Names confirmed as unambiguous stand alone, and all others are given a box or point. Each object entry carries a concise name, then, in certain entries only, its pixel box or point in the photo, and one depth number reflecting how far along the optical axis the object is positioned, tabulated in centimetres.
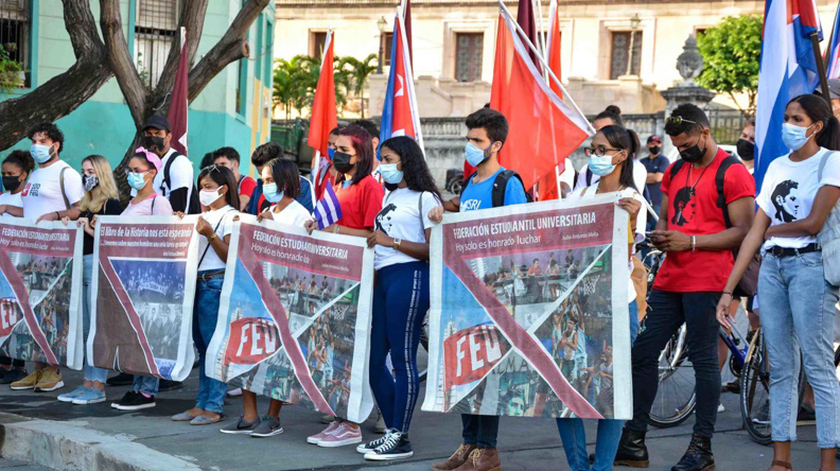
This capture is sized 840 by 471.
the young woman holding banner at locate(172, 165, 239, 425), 816
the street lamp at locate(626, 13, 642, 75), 5772
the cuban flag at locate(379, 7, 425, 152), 995
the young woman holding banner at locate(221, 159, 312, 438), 780
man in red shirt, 654
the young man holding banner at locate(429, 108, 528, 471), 664
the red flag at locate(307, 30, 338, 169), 1202
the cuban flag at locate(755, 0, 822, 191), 731
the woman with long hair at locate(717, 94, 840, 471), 625
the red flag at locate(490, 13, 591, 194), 789
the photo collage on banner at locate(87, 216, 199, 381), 836
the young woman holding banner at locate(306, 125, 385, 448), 744
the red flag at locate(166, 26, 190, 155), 1149
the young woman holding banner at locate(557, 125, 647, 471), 621
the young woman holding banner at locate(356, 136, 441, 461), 701
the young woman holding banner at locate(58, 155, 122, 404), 905
